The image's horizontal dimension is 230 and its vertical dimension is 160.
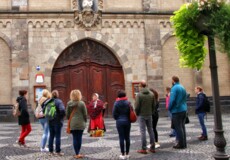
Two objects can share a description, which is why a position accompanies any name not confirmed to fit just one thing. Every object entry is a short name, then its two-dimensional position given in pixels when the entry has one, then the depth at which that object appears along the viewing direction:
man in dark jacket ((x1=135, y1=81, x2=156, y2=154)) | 9.05
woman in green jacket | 8.58
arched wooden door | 20.88
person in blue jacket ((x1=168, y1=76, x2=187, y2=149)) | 9.45
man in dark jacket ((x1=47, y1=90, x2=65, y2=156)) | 9.04
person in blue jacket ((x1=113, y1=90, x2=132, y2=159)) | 8.59
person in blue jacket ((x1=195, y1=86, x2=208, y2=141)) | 10.63
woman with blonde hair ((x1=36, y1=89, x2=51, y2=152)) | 9.73
